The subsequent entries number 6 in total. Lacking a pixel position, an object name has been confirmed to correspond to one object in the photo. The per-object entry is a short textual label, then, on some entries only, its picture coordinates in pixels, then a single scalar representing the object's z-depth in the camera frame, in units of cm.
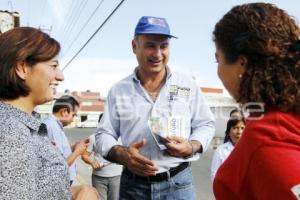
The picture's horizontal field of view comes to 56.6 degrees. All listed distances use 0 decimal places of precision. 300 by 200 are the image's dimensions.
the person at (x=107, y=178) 418
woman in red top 87
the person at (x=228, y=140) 301
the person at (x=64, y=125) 290
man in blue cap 181
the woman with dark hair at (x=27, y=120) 107
